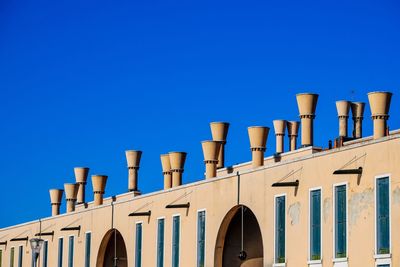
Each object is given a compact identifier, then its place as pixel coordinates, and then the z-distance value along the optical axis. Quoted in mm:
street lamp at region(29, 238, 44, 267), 40656
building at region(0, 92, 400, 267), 34594
